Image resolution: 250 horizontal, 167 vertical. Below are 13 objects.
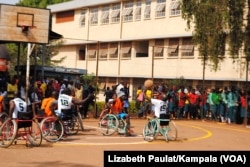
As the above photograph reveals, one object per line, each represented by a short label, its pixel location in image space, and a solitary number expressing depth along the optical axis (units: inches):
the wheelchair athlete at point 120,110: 593.1
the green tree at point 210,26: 822.5
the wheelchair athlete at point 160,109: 543.5
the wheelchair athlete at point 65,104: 550.6
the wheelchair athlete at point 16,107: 481.1
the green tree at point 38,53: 1537.9
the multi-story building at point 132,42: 1368.1
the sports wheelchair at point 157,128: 542.6
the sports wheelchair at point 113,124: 593.9
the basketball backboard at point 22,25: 694.4
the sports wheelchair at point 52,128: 516.4
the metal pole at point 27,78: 624.0
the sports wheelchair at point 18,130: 465.7
